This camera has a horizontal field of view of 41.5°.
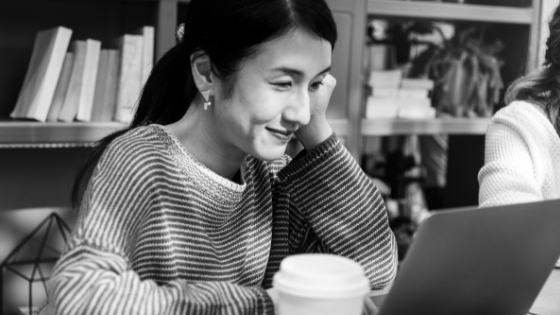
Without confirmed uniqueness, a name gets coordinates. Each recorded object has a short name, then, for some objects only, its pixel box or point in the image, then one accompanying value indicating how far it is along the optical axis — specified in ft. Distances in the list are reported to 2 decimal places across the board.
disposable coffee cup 2.29
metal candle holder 7.63
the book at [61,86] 7.21
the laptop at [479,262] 2.81
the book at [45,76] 7.06
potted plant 9.77
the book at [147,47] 7.44
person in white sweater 5.64
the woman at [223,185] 3.15
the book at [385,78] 9.21
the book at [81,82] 7.23
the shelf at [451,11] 8.88
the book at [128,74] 7.41
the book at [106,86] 7.43
